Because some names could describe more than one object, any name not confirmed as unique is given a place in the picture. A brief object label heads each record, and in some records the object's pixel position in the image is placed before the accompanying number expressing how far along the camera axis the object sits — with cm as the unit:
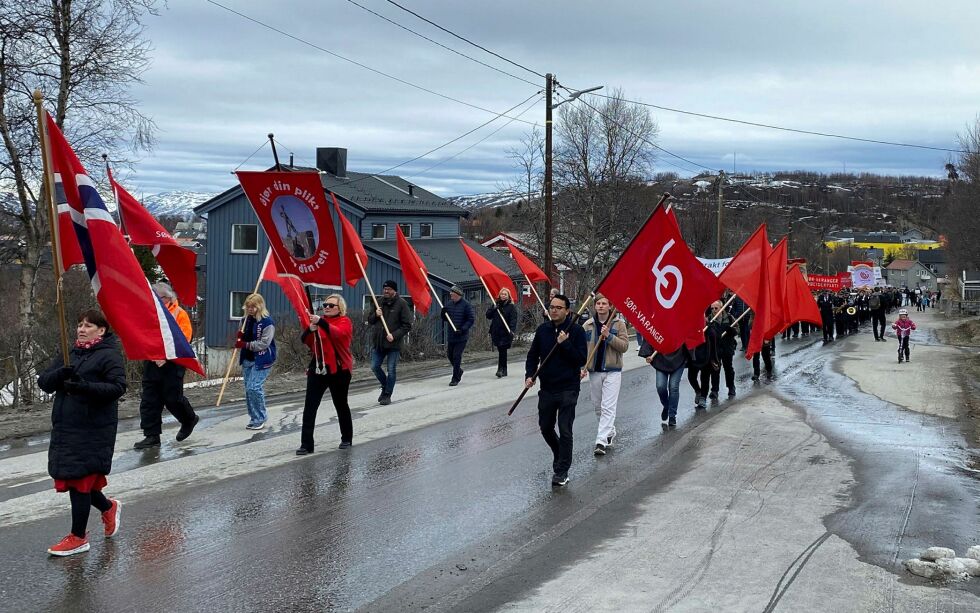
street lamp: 2647
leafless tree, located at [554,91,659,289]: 4412
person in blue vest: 1139
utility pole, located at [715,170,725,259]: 4612
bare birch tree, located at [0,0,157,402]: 1902
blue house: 3761
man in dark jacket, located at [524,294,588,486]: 889
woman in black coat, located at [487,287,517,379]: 1838
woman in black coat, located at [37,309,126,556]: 633
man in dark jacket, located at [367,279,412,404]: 1434
